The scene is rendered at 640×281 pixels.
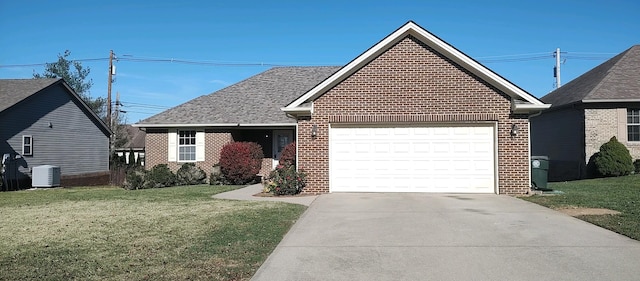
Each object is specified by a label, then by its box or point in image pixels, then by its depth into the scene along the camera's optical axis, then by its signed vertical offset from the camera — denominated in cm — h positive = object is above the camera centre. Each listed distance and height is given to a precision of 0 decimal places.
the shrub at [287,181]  1390 -100
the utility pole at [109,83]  2920 +394
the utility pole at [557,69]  3965 +660
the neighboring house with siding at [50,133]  2264 +78
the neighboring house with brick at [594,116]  2033 +143
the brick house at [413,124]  1366 +67
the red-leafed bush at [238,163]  1952 -64
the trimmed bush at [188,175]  2034 -118
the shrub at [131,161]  2322 -68
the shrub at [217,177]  2000 -124
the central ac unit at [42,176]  2203 -132
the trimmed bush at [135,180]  1852 -127
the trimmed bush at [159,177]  1906 -121
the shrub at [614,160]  1925 -51
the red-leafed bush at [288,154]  1825 -26
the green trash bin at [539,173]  1413 -76
